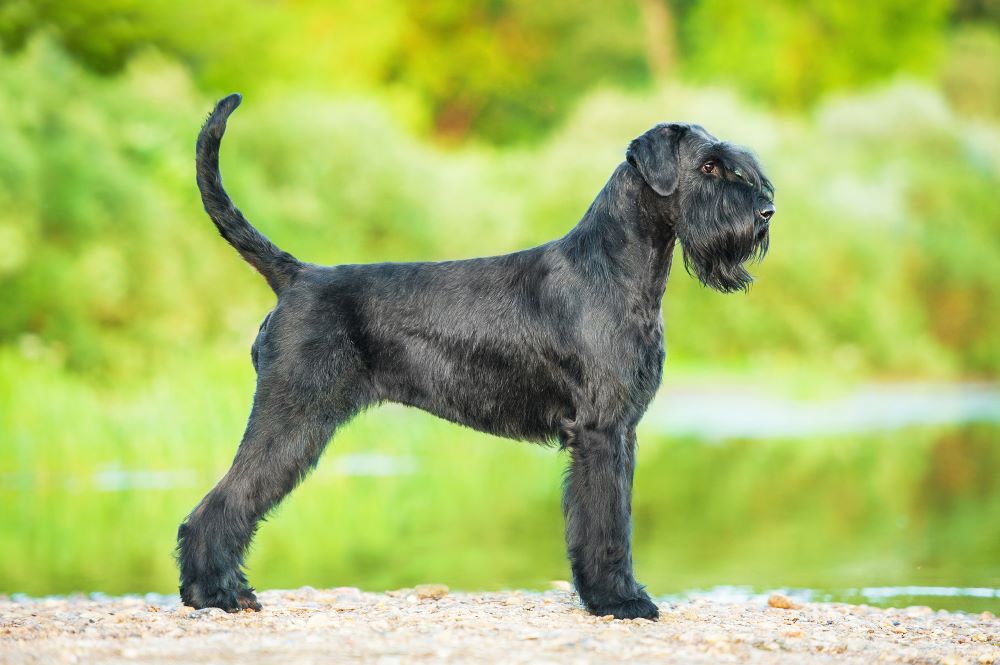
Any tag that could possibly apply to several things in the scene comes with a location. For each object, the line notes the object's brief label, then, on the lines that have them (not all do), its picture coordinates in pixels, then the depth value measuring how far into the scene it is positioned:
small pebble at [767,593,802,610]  10.52
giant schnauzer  8.84
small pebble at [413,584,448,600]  10.59
